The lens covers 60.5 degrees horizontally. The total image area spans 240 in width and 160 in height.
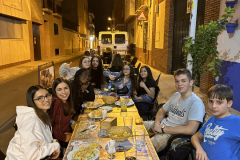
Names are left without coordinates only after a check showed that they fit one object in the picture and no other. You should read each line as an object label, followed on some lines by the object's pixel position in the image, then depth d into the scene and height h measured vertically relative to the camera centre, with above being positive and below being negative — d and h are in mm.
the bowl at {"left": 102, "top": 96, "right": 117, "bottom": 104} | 3701 -901
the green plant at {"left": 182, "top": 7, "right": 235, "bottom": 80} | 4277 +131
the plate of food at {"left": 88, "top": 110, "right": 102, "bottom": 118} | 2882 -912
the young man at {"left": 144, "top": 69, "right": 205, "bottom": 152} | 2691 -868
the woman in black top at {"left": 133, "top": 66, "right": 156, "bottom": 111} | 4652 -793
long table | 1964 -1001
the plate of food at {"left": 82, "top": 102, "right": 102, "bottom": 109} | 3424 -947
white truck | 13984 +576
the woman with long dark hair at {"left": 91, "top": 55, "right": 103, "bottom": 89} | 5660 -630
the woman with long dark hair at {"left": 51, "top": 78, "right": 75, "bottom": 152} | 2957 -934
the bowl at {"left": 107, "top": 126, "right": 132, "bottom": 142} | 2166 -918
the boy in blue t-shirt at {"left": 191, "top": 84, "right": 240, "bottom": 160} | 2014 -770
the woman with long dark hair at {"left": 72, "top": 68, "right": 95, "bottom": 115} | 3908 -747
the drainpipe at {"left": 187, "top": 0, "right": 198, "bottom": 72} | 4188 +652
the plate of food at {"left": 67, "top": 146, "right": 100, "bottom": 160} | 1882 -969
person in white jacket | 1958 -830
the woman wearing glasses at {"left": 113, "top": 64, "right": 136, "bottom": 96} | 4887 -755
